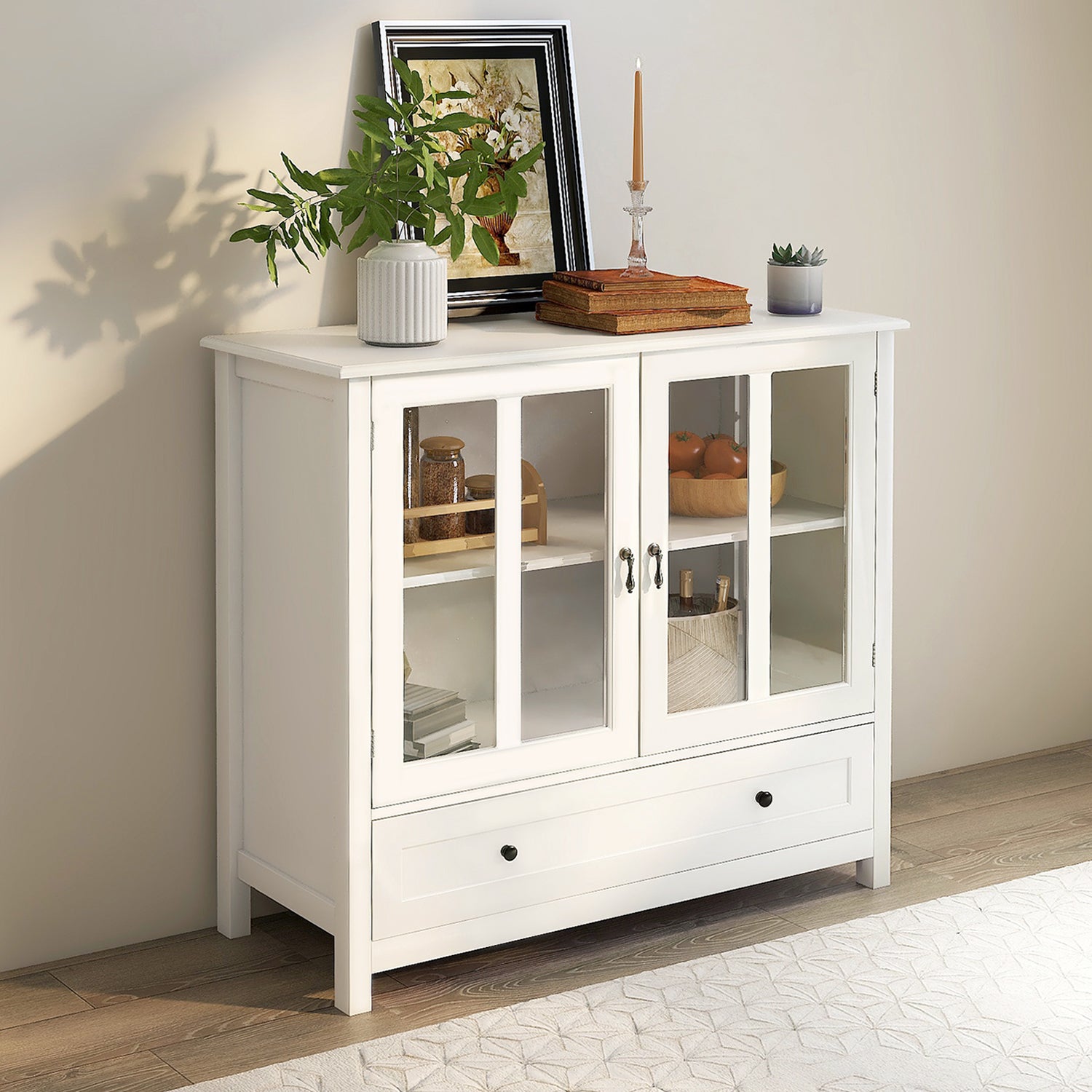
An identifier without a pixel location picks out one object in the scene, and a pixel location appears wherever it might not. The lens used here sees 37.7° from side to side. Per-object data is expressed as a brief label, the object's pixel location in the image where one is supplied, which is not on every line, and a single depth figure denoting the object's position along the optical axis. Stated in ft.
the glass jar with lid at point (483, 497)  8.10
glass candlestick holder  9.06
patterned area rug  7.55
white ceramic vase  8.05
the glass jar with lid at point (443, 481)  7.93
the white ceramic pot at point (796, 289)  9.32
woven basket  8.91
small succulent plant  9.34
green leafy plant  8.17
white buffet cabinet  7.93
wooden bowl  8.80
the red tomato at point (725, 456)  8.87
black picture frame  9.02
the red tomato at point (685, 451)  8.71
